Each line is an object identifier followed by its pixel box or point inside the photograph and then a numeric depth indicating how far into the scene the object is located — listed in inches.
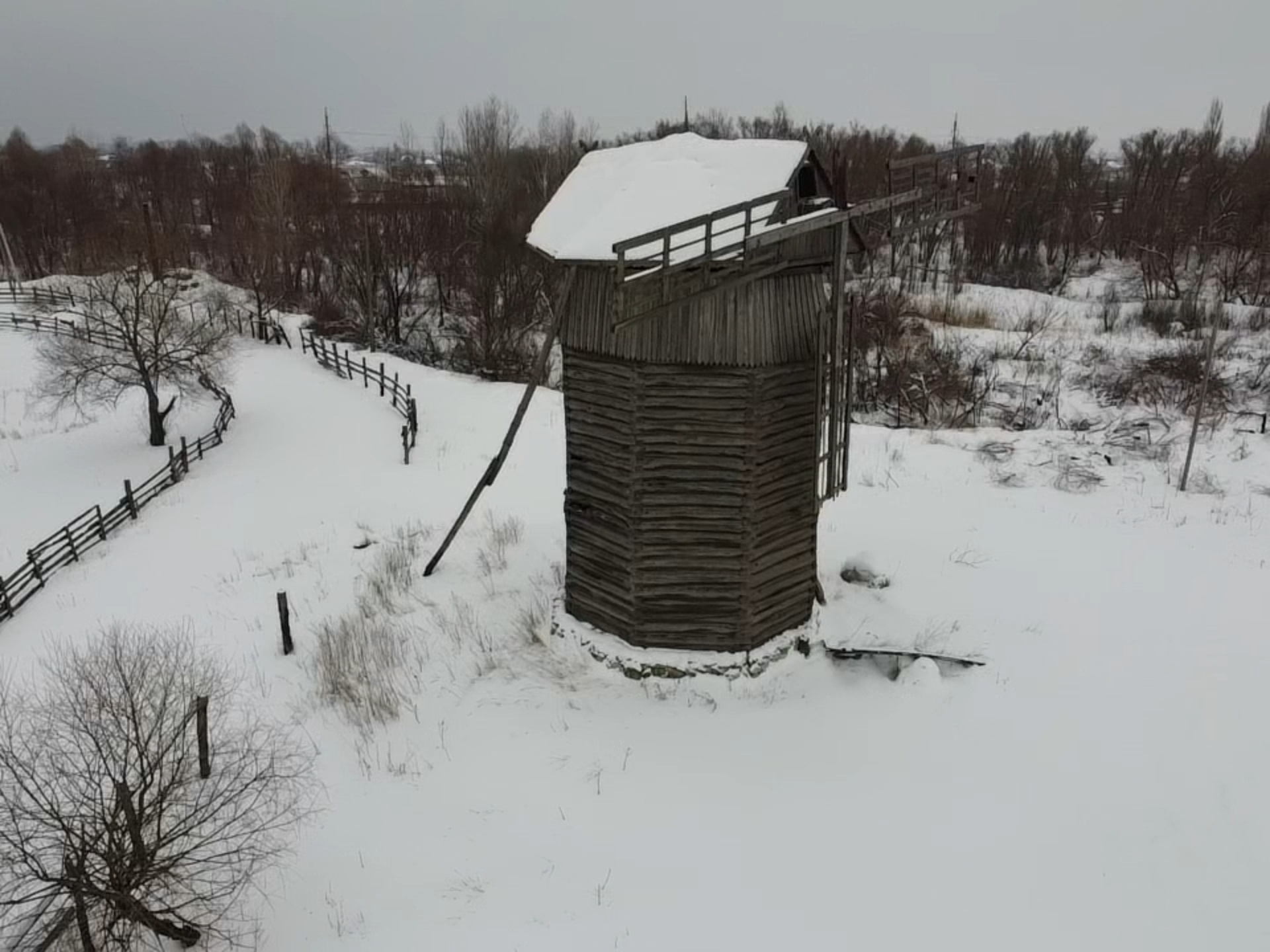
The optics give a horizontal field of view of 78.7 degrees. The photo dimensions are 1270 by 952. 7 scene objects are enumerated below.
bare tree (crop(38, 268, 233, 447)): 905.5
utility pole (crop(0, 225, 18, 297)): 1751.5
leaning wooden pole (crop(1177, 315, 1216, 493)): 637.9
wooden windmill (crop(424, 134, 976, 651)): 382.6
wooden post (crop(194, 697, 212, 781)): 346.9
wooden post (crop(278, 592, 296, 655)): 464.4
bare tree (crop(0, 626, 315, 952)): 266.7
